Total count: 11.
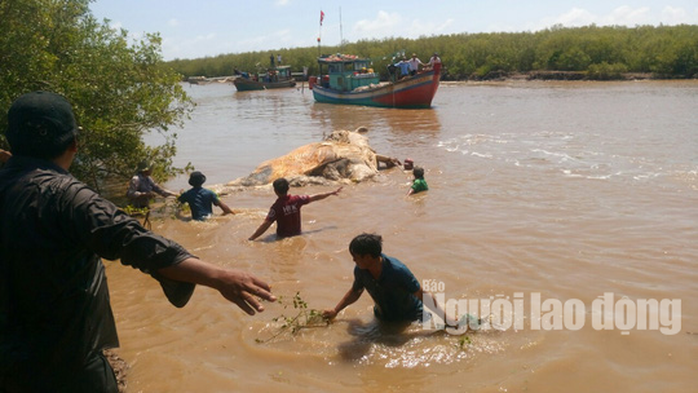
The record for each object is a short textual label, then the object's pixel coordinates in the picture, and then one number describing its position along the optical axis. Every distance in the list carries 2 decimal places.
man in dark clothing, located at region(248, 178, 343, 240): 6.71
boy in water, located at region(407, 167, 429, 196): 9.40
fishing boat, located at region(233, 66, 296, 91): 47.12
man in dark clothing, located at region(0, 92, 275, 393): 1.85
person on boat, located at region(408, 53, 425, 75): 26.53
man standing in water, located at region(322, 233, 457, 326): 3.93
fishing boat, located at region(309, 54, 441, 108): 25.69
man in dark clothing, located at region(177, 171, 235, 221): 7.73
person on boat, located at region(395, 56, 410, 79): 26.71
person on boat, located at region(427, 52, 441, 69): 25.03
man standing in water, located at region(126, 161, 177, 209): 8.21
